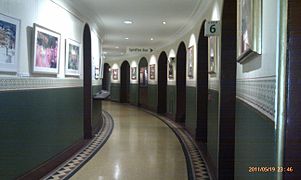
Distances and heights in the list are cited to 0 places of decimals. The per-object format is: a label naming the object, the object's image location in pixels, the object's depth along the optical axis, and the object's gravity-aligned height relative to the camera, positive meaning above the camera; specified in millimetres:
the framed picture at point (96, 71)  9505 +288
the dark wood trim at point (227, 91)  4469 -129
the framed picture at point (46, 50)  4555 +452
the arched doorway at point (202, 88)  7766 -157
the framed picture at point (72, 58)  6277 +454
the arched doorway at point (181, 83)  11648 -62
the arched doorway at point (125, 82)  22078 -66
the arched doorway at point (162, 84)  14820 -127
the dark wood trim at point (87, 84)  8141 -78
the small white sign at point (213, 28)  4873 +793
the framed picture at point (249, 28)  2146 +389
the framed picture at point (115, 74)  22791 +475
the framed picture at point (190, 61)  8727 +551
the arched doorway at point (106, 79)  25438 +147
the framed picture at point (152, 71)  15888 +484
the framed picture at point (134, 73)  19986 +489
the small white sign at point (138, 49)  16045 +1526
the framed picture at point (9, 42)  3574 +424
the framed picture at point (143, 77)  18078 +228
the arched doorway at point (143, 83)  17891 -106
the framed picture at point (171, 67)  12516 +533
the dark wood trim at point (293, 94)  1324 -51
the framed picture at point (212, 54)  5432 +458
